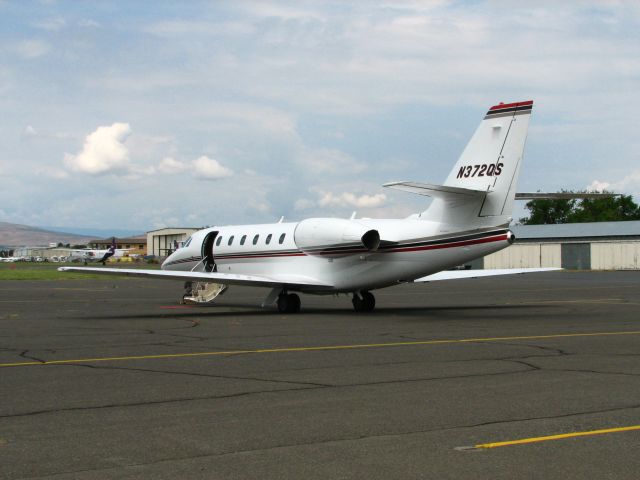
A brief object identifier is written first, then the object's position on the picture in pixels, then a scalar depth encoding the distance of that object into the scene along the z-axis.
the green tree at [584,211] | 135.38
